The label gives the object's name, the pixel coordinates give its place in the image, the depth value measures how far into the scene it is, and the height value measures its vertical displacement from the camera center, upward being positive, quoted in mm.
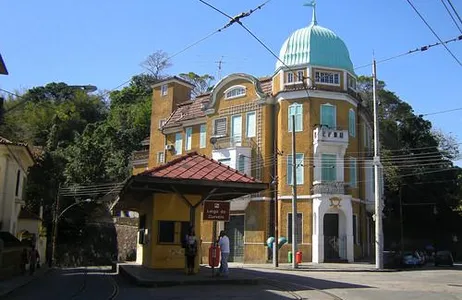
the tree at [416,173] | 55344 +7905
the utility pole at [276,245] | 33938 -28
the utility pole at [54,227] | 49219 +1086
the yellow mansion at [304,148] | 38625 +7480
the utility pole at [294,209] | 33250 +2302
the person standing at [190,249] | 18953 -239
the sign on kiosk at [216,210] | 19172 +1177
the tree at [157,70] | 82312 +26725
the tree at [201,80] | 78875 +24267
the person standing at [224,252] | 19125 -320
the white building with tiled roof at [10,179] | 32312 +3657
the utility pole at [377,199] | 32075 +3016
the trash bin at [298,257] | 32544 -781
